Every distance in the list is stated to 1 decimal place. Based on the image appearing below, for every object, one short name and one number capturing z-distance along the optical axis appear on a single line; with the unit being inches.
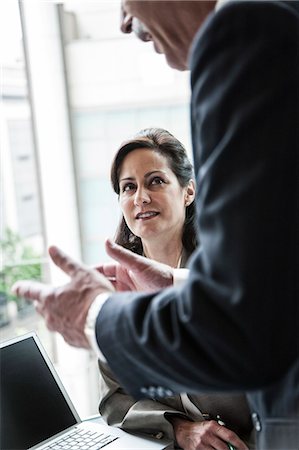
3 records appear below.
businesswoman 59.0
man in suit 27.0
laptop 52.2
